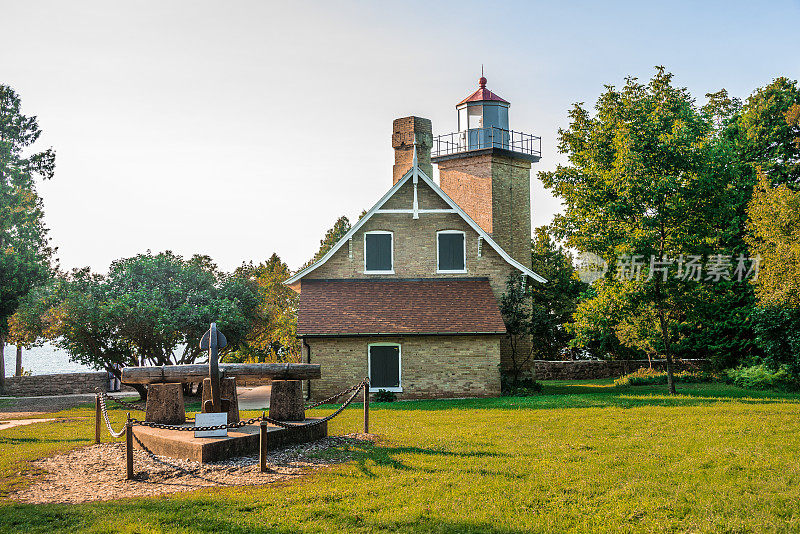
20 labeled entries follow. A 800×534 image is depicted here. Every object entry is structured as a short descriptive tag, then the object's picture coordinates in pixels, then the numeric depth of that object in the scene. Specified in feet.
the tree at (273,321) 108.78
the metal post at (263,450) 36.06
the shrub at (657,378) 106.42
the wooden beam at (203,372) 45.93
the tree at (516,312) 89.66
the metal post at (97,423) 47.25
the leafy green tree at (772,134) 112.06
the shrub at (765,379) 87.91
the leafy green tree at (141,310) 85.97
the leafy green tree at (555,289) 142.82
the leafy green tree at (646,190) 75.72
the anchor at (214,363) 41.73
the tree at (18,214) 104.27
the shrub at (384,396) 81.35
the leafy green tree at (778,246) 76.38
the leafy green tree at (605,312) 78.95
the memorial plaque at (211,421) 40.65
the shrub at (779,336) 89.56
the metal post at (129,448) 34.63
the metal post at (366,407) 49.13
